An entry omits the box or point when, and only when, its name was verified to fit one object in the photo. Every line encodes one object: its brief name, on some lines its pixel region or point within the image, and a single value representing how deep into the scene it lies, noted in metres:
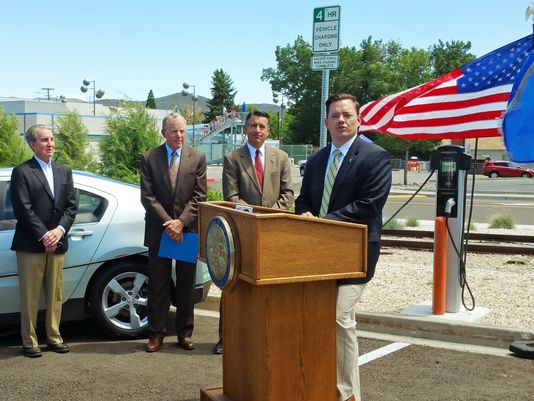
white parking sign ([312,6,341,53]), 8.63
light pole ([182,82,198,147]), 45.31
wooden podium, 3.41
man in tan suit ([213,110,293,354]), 5.89
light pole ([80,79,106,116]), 49.72
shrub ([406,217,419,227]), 15.45
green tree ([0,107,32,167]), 18.62
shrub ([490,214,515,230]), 15.40
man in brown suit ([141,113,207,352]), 5.96
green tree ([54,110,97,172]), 19.19
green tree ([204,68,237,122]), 119.62
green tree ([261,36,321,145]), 87.56
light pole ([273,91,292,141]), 44.06
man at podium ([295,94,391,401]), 4.00
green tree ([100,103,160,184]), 16.69
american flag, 7.15
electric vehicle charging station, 6.76
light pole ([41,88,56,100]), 100.31
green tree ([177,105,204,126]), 116.62
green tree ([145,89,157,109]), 144.11
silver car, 6.17
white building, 59.75
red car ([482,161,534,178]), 53.34
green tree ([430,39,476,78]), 92.75
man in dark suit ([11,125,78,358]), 5.73
